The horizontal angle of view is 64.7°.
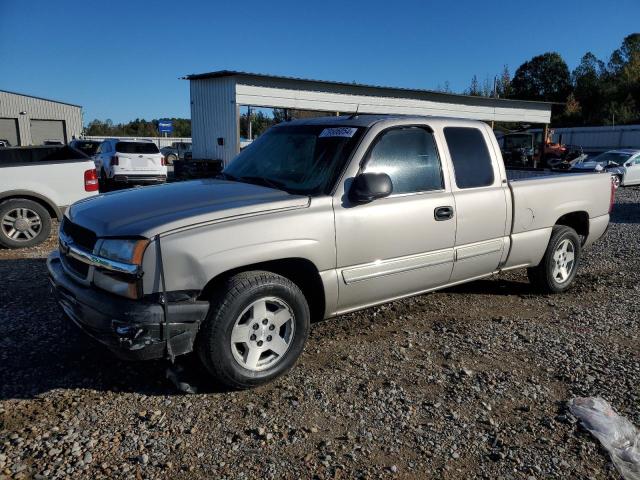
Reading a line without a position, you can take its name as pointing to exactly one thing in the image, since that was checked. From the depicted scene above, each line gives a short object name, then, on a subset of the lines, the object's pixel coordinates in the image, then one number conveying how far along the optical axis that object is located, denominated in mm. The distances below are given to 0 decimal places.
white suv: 16188
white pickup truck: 7258
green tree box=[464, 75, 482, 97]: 59625
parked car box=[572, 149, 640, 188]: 19062
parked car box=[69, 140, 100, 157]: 20266
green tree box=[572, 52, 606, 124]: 54750
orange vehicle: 28234
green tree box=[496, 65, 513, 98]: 62469
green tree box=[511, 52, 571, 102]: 63622
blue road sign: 43094
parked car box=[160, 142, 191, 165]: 34594
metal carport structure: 18656
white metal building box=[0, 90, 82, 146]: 34906
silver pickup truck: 3020
